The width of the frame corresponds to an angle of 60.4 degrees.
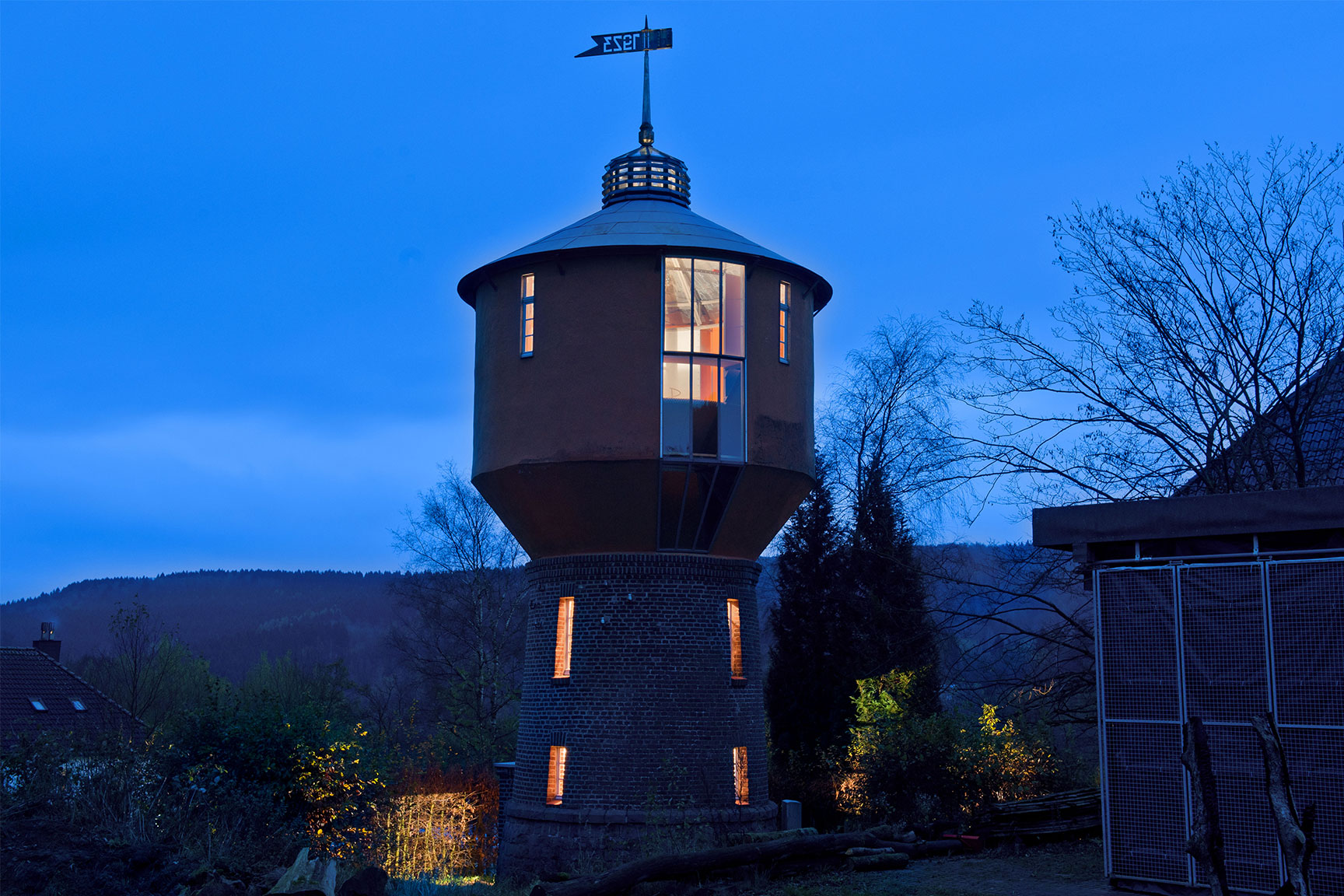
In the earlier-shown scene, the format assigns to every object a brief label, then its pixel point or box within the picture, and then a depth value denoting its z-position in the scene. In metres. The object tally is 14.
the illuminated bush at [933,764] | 20.17
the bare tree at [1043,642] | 17.81
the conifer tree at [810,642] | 27.38
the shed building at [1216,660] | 10.74
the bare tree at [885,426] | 31.62
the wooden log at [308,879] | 10.68
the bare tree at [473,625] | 34.84
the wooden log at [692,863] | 11.87
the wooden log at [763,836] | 14.12
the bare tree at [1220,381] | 17.17
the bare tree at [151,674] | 36.69
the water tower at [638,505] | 17.62
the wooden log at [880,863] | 13.52
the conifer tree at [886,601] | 25.89
